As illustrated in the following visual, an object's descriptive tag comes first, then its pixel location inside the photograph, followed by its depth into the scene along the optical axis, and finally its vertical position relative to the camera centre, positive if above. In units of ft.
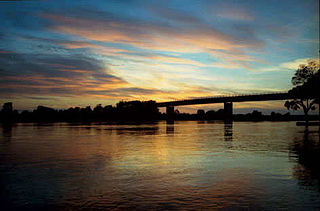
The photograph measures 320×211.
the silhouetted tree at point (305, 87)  189.26 +19.66
